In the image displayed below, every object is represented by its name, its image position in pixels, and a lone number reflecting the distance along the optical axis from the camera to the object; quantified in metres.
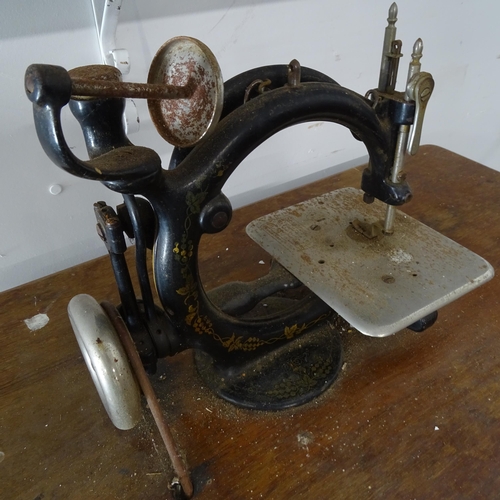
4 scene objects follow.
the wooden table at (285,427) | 0.64
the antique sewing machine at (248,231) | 0.54
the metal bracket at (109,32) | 0.85
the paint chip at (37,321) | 0.87
